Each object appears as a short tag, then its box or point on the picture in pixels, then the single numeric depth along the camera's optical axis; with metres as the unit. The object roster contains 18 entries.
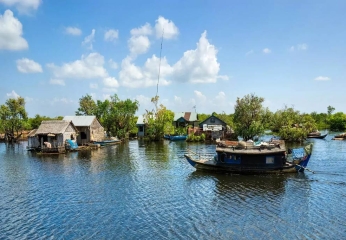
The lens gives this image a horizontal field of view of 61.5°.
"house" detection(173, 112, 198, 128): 85.00
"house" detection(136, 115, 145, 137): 80.41
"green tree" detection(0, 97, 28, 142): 73.94
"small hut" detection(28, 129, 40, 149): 53.23
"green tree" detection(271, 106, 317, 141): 62.60
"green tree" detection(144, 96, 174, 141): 71.62
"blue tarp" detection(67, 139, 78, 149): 51.88
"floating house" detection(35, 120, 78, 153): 49.87
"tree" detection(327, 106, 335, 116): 132.74
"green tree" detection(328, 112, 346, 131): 99.69
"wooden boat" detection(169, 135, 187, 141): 70.24
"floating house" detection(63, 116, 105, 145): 59.78
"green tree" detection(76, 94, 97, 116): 85.38
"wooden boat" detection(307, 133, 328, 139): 70.74
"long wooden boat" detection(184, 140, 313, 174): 30.91
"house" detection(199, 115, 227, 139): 69.19
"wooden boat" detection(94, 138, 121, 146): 61.06
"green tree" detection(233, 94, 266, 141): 61.12
